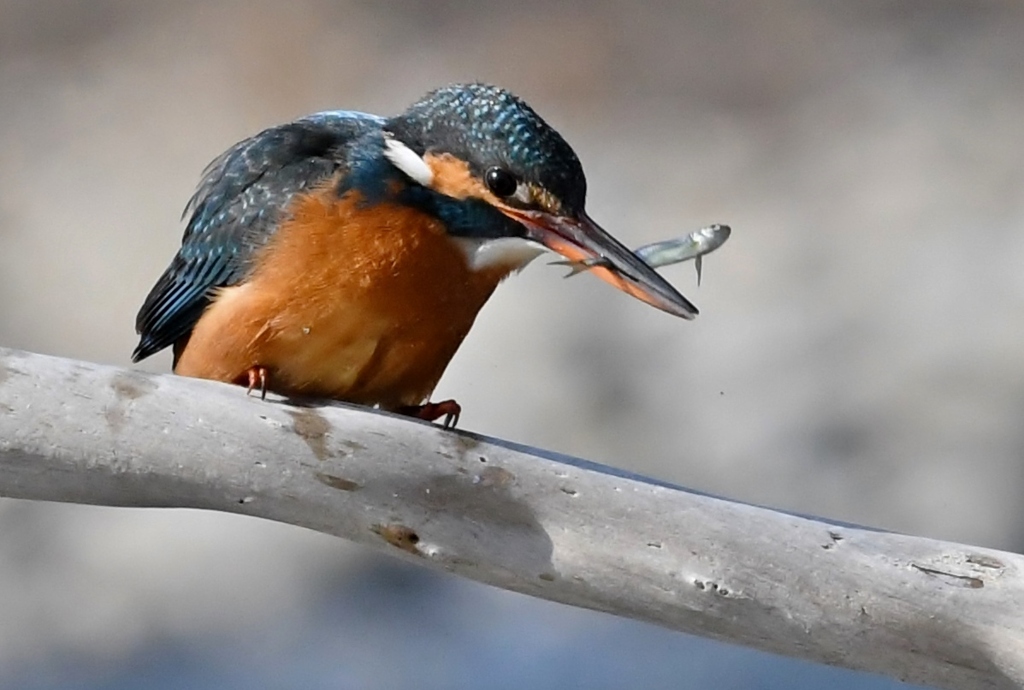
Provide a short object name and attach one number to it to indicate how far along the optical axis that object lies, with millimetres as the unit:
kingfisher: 3412
